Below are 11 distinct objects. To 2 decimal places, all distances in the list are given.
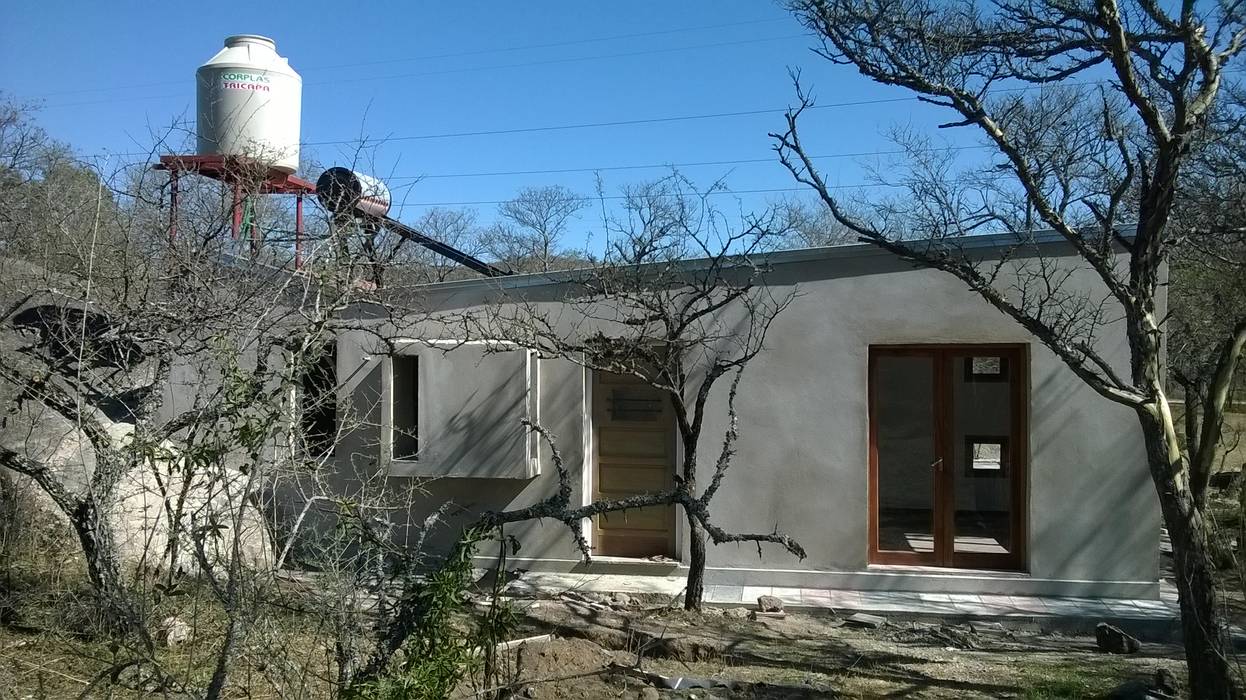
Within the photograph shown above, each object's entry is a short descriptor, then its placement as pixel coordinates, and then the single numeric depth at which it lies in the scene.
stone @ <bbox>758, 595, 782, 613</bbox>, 7.83
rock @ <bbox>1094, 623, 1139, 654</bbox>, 6.90
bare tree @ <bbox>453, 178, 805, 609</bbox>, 7.55
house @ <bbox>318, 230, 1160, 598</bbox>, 8.48
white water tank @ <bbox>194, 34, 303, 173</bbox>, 10.86
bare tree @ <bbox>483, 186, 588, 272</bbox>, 19.35
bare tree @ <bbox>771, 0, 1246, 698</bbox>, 5.00
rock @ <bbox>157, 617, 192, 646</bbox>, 5.76
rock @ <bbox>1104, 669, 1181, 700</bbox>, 5.30
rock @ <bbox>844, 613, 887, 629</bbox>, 7.62
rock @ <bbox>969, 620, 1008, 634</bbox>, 7.58
